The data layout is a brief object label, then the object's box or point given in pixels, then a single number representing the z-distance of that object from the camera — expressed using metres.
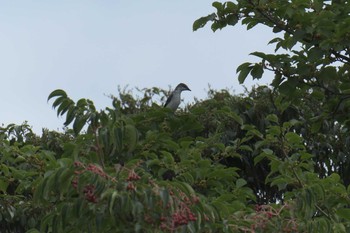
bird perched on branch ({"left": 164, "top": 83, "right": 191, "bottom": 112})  34.00
